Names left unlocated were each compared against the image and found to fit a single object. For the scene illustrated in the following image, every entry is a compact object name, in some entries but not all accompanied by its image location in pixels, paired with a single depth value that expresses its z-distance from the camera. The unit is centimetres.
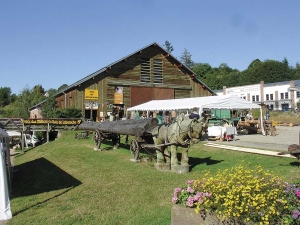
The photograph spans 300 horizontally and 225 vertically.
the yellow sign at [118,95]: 3341
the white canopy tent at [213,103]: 2038
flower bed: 401
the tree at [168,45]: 9038
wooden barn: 3172
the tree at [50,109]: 2898
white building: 6171
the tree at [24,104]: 4216
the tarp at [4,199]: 698
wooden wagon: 1152
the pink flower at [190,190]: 479
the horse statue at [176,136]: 925
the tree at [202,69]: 9919
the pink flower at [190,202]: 459
